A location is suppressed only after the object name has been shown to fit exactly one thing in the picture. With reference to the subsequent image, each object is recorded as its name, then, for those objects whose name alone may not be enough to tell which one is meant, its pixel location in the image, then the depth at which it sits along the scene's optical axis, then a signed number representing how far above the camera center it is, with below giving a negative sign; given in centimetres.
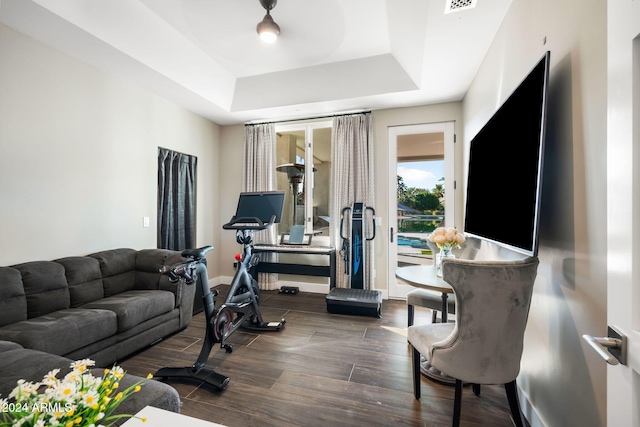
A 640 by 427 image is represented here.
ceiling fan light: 250 +168
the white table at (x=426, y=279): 189 -49
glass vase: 222 -34
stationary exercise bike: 206 -78
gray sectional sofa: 134 -78
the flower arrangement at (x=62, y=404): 54 -39
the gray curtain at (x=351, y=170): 411 +65
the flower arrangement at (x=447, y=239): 217 -19
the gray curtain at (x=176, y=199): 379 +18
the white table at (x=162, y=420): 76 -59
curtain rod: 420 +153
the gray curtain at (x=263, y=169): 454 +72
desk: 403 -81
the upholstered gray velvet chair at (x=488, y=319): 135 -53
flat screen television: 130 +28
